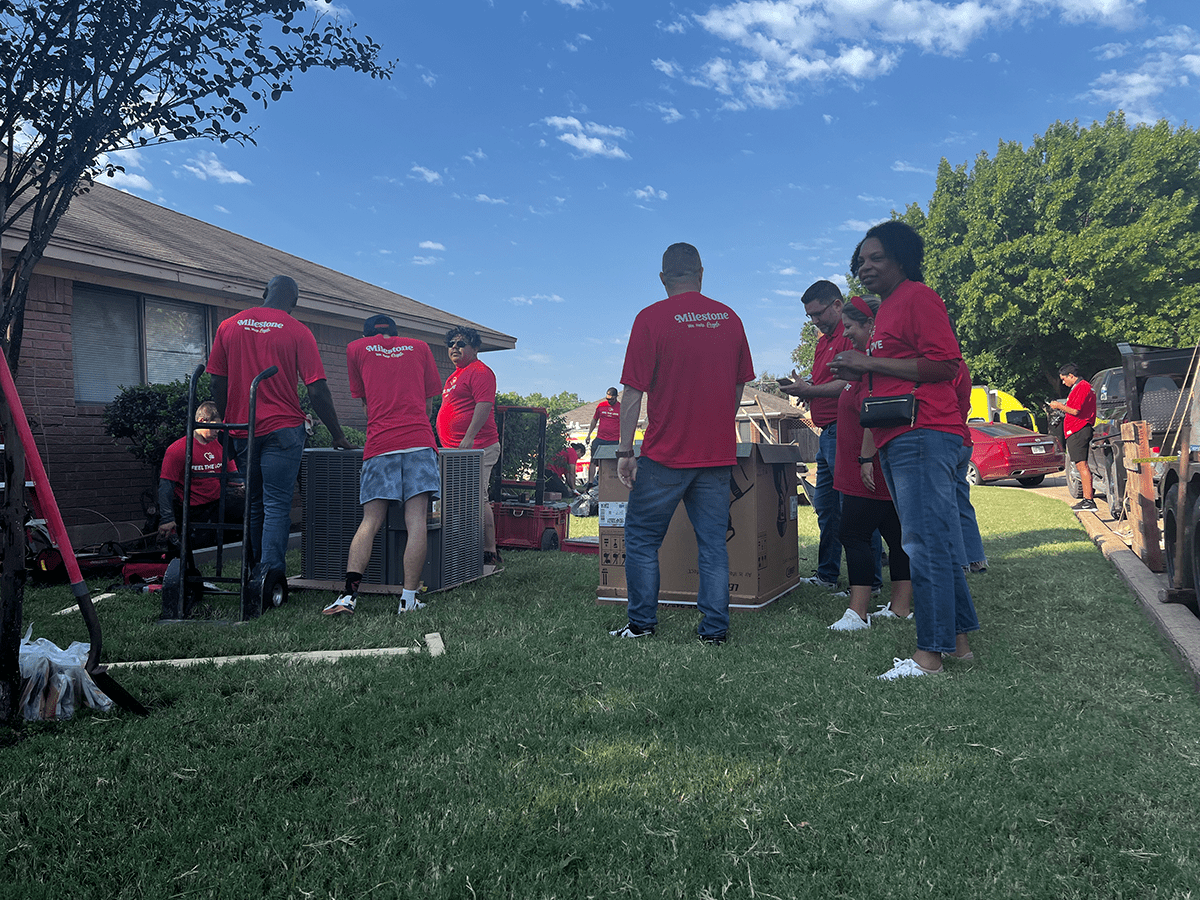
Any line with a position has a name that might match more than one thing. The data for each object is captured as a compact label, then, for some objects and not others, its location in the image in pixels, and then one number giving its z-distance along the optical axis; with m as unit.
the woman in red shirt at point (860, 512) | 4.30
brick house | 8.06
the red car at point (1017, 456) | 16.02
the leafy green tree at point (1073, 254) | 27.97
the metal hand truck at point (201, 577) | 4.47
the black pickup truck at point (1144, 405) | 7.12
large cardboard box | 4.79
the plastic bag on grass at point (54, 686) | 2.84
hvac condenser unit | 5.38
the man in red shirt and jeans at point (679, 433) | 4.11
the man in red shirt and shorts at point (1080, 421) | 10.70
